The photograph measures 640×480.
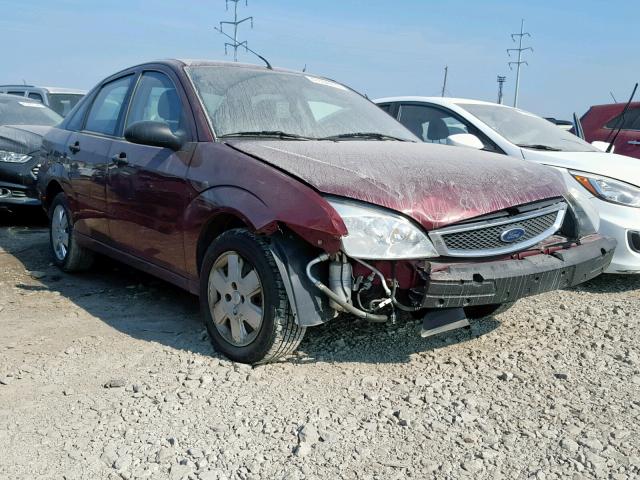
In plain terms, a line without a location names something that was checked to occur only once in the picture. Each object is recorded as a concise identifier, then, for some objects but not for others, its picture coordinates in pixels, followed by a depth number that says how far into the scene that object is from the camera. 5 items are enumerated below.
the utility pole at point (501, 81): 43.84
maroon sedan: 2.98
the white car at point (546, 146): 4.83
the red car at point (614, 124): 8.79
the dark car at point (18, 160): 7.53
